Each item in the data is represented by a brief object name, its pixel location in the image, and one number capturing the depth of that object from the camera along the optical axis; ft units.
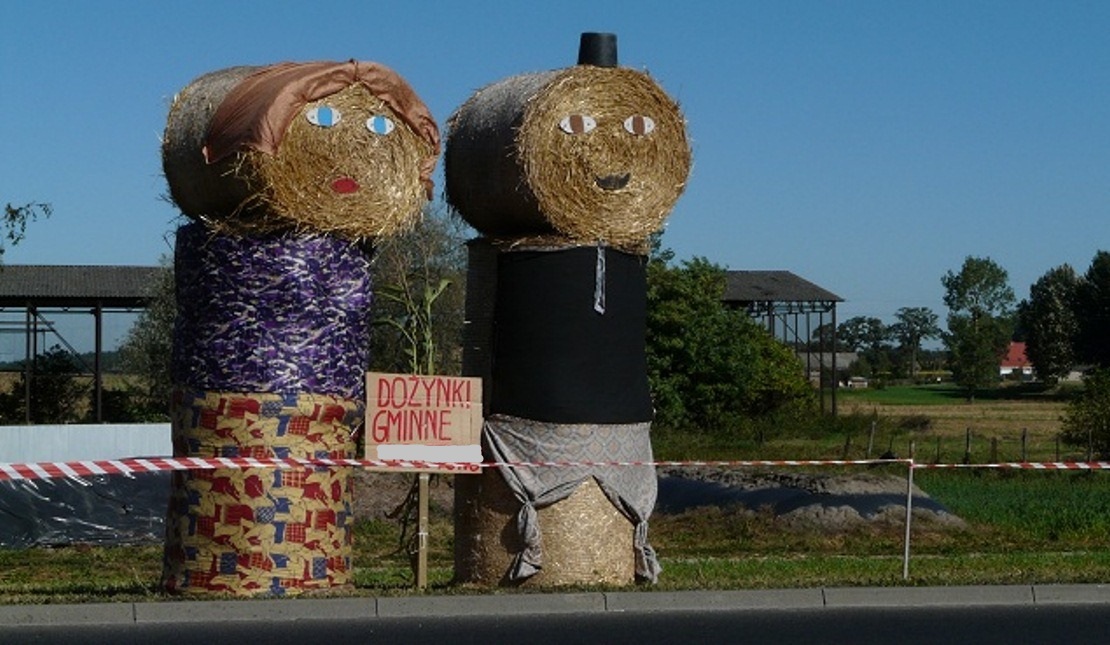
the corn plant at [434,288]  134.92
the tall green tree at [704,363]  172.55
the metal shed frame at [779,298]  202.80
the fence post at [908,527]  47.78
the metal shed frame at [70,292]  148.66
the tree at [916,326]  524.52
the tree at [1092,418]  111.24
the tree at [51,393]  146.72
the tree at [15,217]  91.35
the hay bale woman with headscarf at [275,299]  42.22
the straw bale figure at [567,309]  43.93
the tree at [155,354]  150.20
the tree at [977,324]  344.69
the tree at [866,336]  517.14
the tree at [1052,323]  360.48
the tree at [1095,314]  337.93
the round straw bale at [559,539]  44.27
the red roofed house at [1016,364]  518.78
